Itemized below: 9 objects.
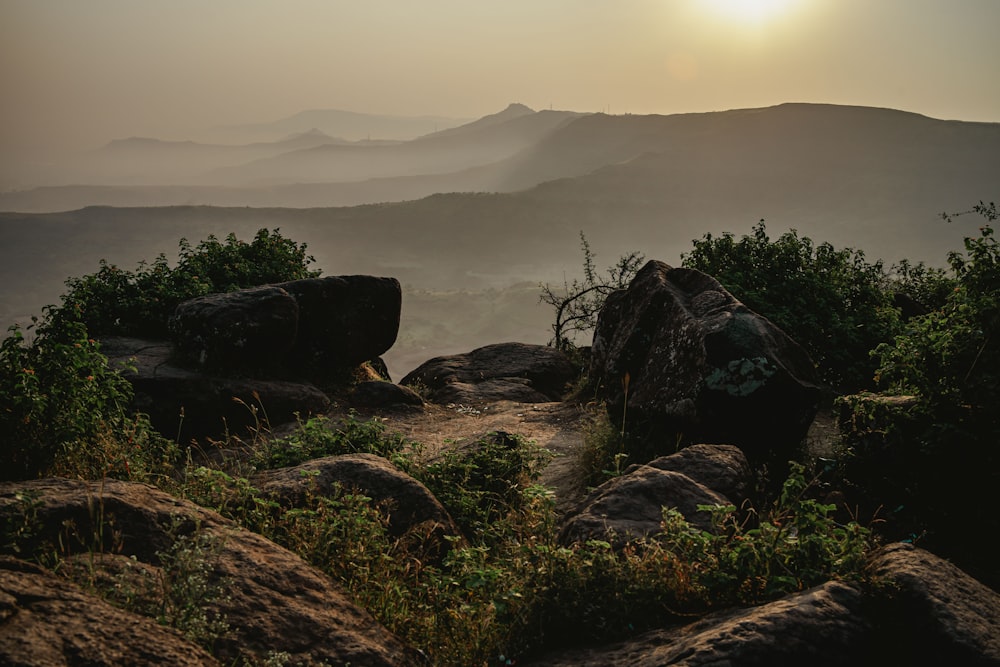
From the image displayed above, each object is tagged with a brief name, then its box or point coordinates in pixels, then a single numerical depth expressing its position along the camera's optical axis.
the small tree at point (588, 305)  18.05
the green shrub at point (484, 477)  6.55
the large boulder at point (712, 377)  7.59
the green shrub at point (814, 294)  11.07
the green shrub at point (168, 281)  11.61
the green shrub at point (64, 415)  5.16
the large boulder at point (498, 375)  14.09
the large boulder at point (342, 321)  12.04
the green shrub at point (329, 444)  7.41
